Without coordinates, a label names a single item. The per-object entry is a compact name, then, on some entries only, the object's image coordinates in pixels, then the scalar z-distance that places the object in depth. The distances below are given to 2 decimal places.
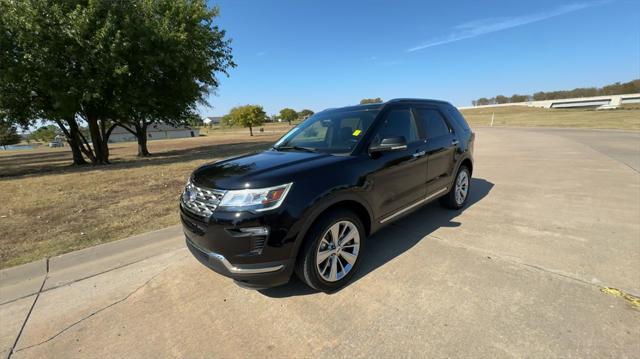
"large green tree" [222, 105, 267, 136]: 61.12
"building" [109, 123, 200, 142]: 90.06
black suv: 2.50
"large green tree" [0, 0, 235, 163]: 11.75
